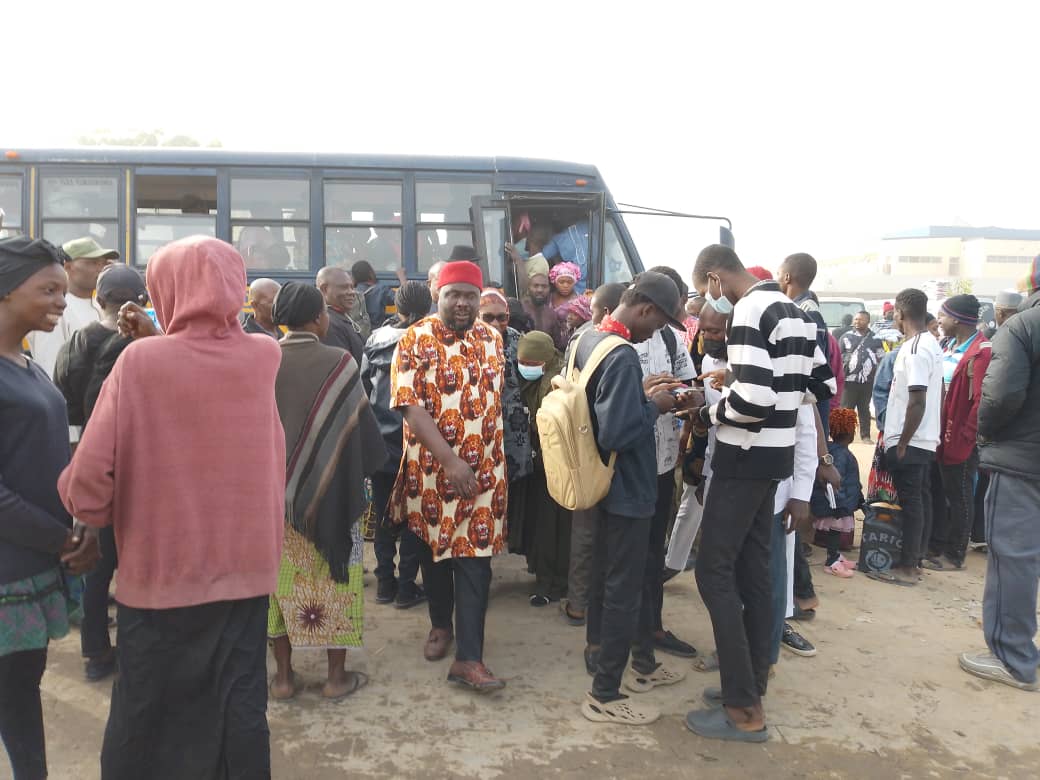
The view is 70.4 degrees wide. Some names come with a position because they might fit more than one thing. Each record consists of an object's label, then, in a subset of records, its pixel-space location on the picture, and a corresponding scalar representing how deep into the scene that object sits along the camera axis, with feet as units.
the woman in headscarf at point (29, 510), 6.95
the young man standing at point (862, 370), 38.09
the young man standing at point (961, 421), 17.74
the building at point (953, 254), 259.39
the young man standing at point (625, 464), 9.96
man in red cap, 11.13
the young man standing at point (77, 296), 14.34
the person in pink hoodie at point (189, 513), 6.48
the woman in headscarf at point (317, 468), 10.37
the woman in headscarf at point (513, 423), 14.19
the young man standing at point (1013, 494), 11.94
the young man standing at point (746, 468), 9.65
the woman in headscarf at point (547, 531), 14.94
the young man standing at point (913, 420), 16.75
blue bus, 25.39
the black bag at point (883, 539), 17.52
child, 17.61
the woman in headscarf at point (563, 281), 22.11
